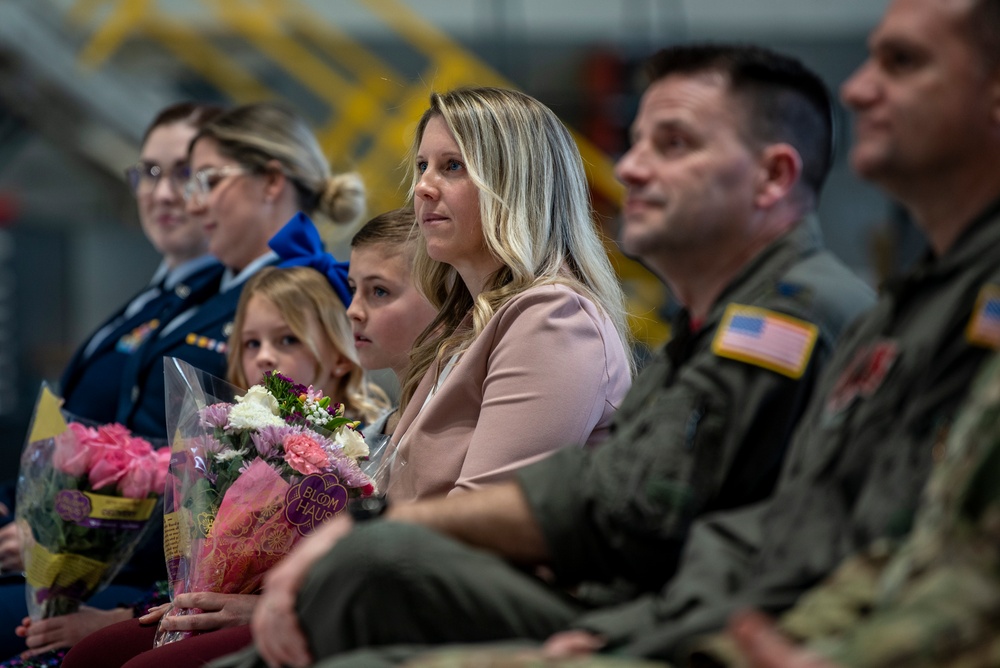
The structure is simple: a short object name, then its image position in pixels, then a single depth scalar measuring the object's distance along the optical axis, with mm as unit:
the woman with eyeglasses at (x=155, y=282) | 7074
